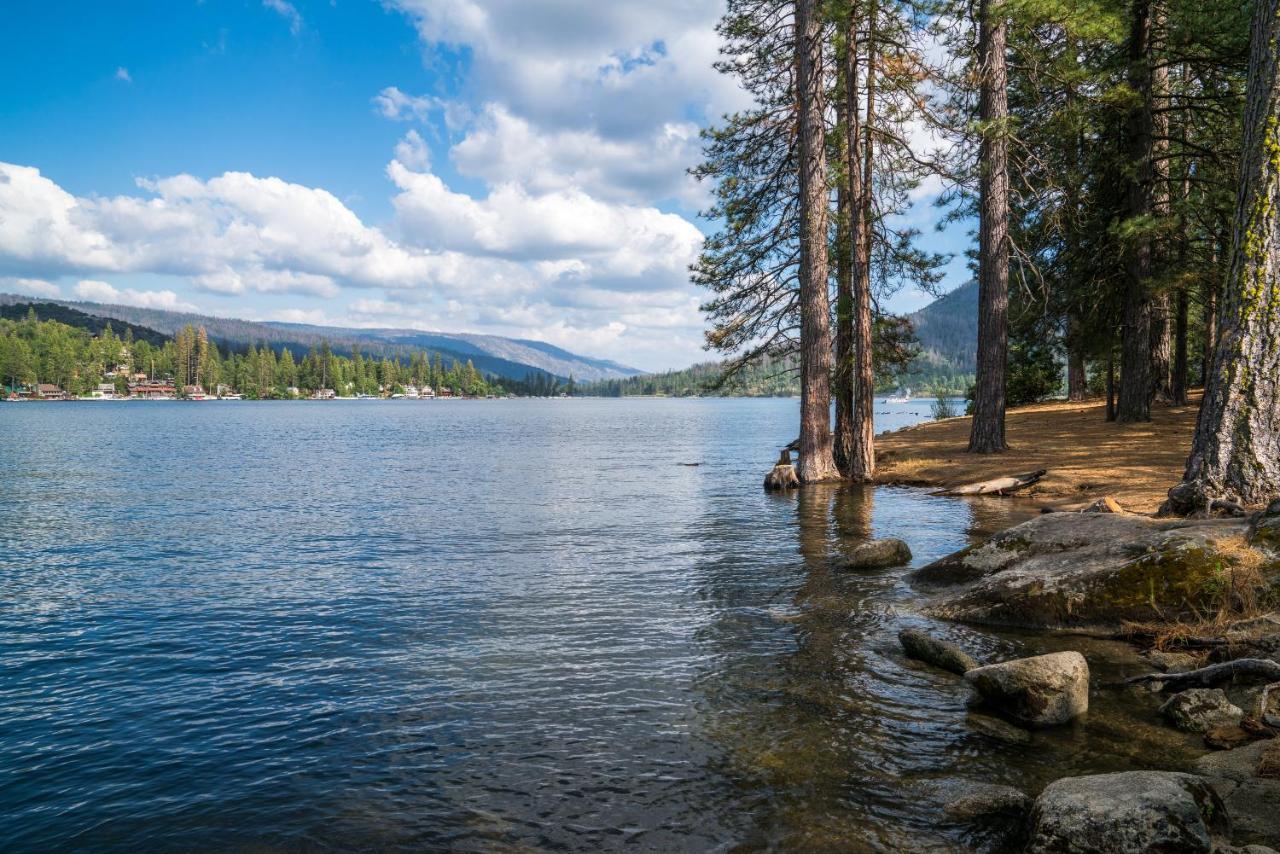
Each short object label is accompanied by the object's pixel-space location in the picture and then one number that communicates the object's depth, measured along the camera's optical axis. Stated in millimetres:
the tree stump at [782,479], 25656
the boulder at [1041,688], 6840
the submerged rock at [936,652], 8391
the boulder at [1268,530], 8609
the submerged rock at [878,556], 13750
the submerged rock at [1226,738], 6031
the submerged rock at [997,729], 6699
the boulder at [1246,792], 4711
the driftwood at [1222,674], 6727
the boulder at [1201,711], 6453
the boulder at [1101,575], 8953
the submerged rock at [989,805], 5422
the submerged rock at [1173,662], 7692
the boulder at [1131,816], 4445
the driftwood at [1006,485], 20375
